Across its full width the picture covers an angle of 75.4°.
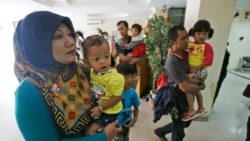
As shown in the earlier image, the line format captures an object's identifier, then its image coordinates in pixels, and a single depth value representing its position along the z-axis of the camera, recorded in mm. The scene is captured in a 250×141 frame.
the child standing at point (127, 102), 1525
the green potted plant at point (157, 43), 2641
